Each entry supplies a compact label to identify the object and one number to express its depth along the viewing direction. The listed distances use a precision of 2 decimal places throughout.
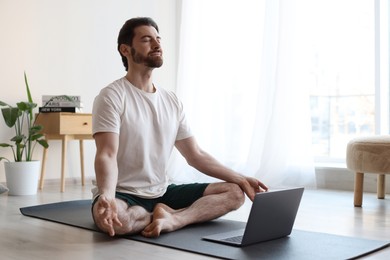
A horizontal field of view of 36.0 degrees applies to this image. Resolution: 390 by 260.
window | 4.73
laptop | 2.09
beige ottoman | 3.23
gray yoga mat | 2.04
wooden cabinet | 4.26
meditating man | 2.42
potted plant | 4.01
